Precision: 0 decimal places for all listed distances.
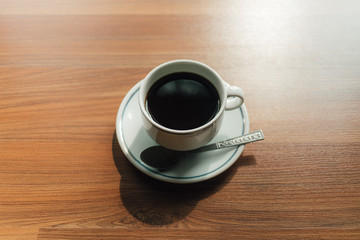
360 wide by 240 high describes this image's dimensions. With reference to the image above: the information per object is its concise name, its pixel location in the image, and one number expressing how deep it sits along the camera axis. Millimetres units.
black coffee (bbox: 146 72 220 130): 490
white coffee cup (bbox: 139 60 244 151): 443
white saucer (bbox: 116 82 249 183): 492
